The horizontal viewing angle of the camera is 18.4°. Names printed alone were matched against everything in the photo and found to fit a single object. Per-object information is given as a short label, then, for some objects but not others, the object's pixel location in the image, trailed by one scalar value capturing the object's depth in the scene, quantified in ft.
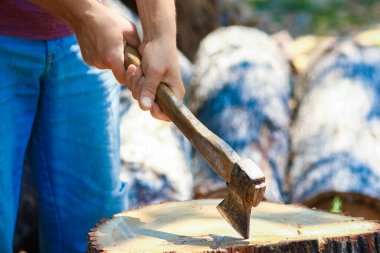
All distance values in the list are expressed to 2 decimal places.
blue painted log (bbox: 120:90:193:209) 20.47
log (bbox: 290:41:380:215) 20.76
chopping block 12.16
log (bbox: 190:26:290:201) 21.91
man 13.43
